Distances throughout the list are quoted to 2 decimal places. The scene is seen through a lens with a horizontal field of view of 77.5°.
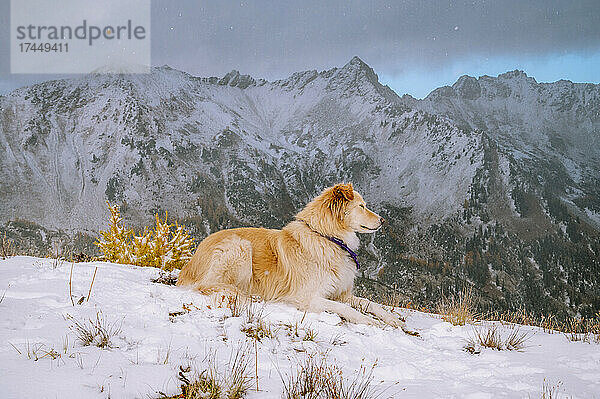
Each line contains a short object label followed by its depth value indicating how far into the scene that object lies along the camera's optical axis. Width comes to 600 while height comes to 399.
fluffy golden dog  6.75
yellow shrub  13.05
